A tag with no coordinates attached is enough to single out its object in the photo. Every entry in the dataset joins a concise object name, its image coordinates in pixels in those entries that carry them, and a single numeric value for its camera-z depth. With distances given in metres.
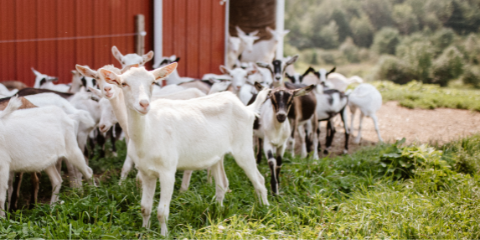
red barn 6.74
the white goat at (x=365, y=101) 8.51
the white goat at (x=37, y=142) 3.93
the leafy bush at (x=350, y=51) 36.88
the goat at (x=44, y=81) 6.82
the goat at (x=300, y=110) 6.28
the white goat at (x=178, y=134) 3.33
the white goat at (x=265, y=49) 12.53
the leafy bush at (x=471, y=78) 19.78
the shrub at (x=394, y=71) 23.56
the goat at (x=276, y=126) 4.98
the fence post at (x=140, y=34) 8.16
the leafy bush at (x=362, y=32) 38.19
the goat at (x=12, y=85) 6.54
